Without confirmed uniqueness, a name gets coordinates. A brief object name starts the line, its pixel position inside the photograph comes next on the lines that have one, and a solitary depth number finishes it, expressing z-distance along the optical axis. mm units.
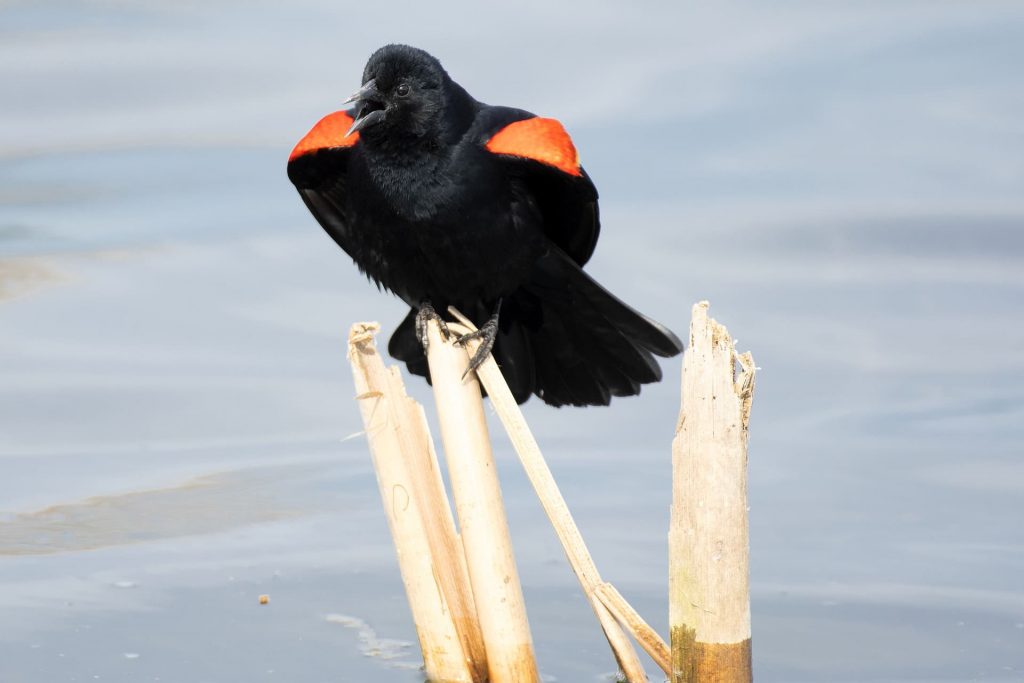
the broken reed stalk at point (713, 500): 7125
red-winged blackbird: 9047
